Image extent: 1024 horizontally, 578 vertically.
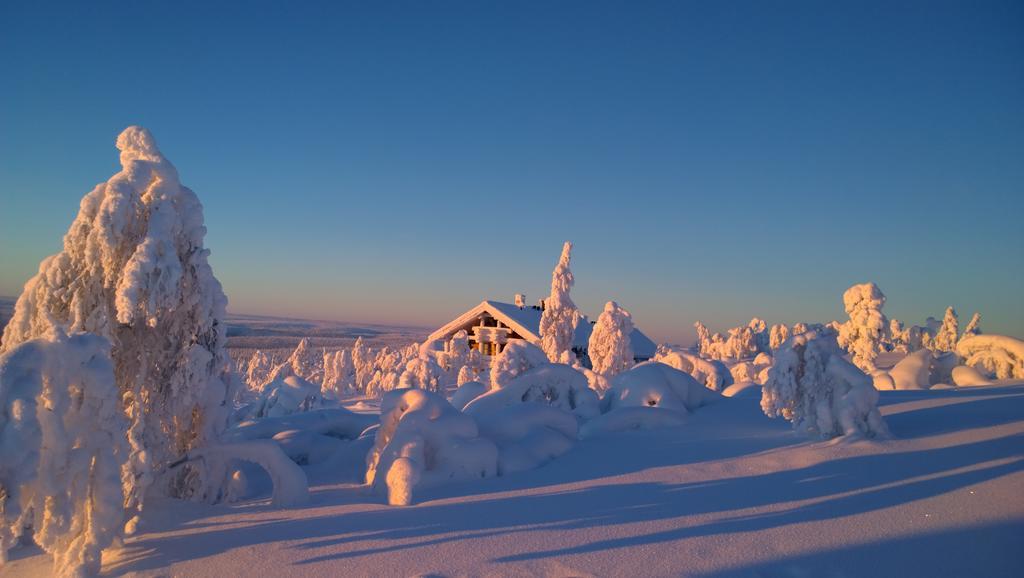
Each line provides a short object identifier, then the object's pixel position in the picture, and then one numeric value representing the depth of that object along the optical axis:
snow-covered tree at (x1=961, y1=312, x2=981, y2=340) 40.13
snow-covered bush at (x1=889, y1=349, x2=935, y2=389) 16.80
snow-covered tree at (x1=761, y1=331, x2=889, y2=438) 9.00
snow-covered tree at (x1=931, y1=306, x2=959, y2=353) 39.75
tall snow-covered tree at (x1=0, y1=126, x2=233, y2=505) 6.42
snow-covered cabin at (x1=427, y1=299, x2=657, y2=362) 42.38
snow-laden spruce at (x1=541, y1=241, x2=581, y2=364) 35.50
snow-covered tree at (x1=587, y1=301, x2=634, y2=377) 32.66
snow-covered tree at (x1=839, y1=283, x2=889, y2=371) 22.62
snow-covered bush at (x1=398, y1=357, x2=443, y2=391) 27.80
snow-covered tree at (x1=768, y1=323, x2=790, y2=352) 68.06
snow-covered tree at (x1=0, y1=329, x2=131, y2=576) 4.64
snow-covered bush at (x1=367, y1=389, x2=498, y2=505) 7.40
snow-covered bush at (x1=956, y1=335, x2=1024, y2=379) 16.80
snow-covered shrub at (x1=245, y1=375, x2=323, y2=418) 21.84
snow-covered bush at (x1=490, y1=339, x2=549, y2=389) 22.62
